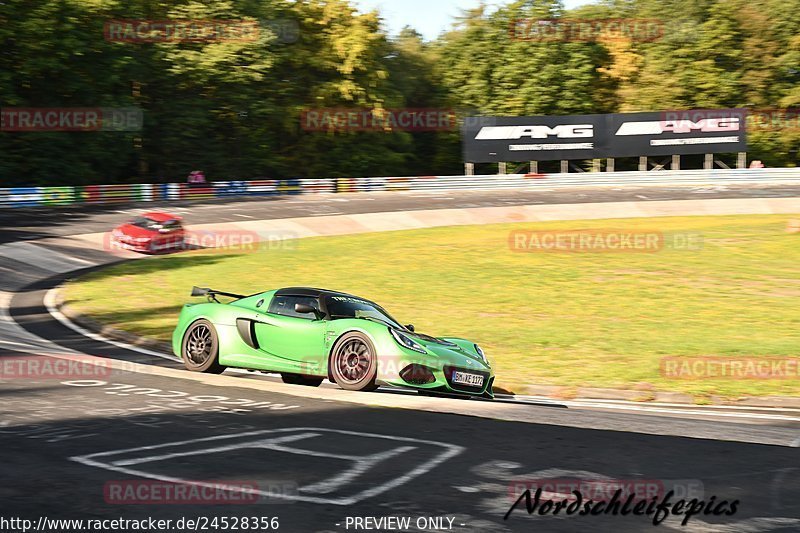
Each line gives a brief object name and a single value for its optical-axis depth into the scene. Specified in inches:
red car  1211.2
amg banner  2116.1
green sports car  437.1
